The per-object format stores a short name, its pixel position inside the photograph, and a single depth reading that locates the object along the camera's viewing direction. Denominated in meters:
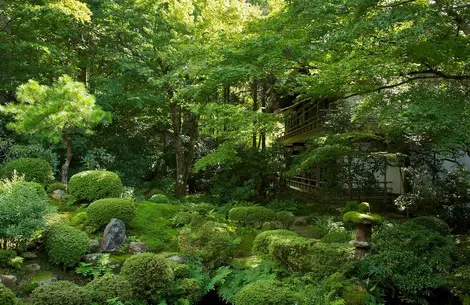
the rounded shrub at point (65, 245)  7.62
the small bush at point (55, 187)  11.44
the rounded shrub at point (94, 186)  10.66
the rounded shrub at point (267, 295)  6.15
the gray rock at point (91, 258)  7.98
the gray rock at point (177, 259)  8.20
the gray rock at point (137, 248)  8.68
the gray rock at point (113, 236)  8.49
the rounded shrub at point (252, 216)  10.54
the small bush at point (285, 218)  10.64
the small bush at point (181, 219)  10.38
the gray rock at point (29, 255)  7.60
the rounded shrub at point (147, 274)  6.80
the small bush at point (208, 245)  8.19
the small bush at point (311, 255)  7.09
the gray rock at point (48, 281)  6.93
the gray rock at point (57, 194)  11.12
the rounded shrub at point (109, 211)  9.14
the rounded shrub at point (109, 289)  6.40
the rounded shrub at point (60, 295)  5.84
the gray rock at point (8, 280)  6.58
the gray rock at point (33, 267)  7.38
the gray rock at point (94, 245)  8.41
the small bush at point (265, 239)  8.22
